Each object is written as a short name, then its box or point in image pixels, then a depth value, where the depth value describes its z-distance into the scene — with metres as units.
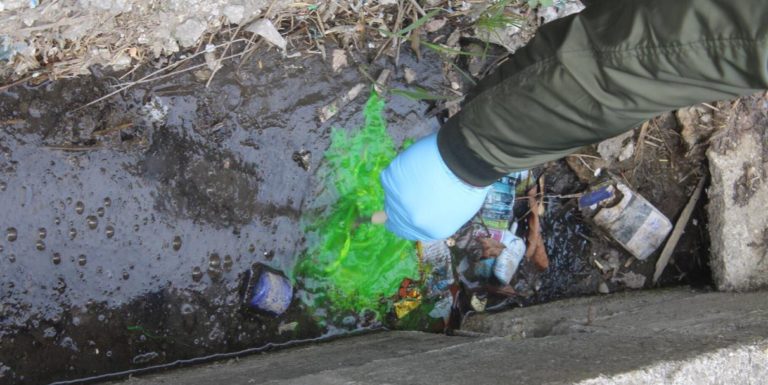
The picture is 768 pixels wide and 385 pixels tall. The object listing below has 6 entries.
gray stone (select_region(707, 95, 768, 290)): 2.51
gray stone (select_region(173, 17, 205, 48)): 2.14
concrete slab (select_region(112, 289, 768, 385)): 1.46
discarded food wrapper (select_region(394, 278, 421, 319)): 2.45
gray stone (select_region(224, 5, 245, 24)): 2.17
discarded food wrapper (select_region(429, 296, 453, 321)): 2.48
